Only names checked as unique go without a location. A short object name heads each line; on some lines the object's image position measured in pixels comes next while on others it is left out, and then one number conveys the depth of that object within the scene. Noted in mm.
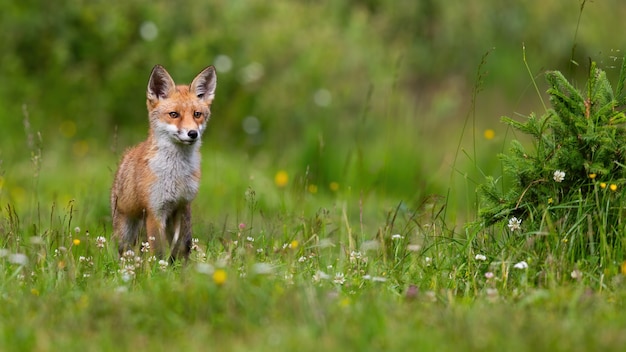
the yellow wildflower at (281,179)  19537
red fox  12836
